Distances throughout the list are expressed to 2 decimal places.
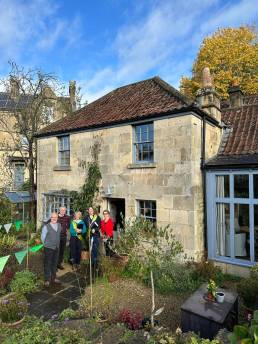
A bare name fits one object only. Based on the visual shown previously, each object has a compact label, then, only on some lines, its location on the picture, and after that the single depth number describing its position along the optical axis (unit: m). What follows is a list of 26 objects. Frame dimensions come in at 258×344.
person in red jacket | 10.28
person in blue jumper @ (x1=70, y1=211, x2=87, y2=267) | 9.90
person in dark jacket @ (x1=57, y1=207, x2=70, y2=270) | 10.12
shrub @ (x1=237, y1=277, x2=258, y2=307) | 6.28
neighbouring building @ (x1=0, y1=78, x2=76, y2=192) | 17.75
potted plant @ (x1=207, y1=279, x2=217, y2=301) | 5.58
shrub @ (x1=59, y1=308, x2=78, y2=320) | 6.24
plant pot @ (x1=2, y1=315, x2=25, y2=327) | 5.80
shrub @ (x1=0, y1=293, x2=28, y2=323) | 5.96
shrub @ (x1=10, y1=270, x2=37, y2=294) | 7.97
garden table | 4.97
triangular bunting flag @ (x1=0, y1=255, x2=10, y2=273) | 6.44
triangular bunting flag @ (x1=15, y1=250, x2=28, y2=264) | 7.38
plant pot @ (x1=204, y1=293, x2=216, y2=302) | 5.54
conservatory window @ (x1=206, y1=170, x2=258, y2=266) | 9.16
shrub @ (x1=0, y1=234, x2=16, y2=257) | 11.23
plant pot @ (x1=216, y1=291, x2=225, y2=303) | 5.46
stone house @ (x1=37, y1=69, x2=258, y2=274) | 9.68
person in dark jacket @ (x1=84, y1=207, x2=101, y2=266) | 9.47
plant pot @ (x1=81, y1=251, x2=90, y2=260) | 10.39
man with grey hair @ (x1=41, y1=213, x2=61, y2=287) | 8.52
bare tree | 17.20
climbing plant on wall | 12.23
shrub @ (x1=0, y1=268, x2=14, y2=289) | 8.00
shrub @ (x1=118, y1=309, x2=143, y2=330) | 5.38
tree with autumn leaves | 22.16
